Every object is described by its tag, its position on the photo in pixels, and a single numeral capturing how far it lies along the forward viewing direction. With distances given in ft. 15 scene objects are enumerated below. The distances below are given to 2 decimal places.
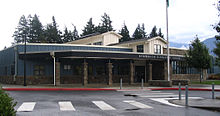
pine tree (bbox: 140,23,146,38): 285.31
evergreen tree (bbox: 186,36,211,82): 109.74
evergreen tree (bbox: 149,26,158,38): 284.22
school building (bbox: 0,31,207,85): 90.08
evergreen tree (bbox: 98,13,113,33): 277.23
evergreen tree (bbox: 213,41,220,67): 49.64
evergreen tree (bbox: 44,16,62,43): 263.49
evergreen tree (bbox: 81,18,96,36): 276.60
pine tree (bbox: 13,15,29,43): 281.11
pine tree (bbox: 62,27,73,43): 283.59
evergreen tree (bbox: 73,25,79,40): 293.72
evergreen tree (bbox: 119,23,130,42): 265.71
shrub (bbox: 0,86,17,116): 21.93
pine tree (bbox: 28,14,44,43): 274.77
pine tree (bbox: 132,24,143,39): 272.92
